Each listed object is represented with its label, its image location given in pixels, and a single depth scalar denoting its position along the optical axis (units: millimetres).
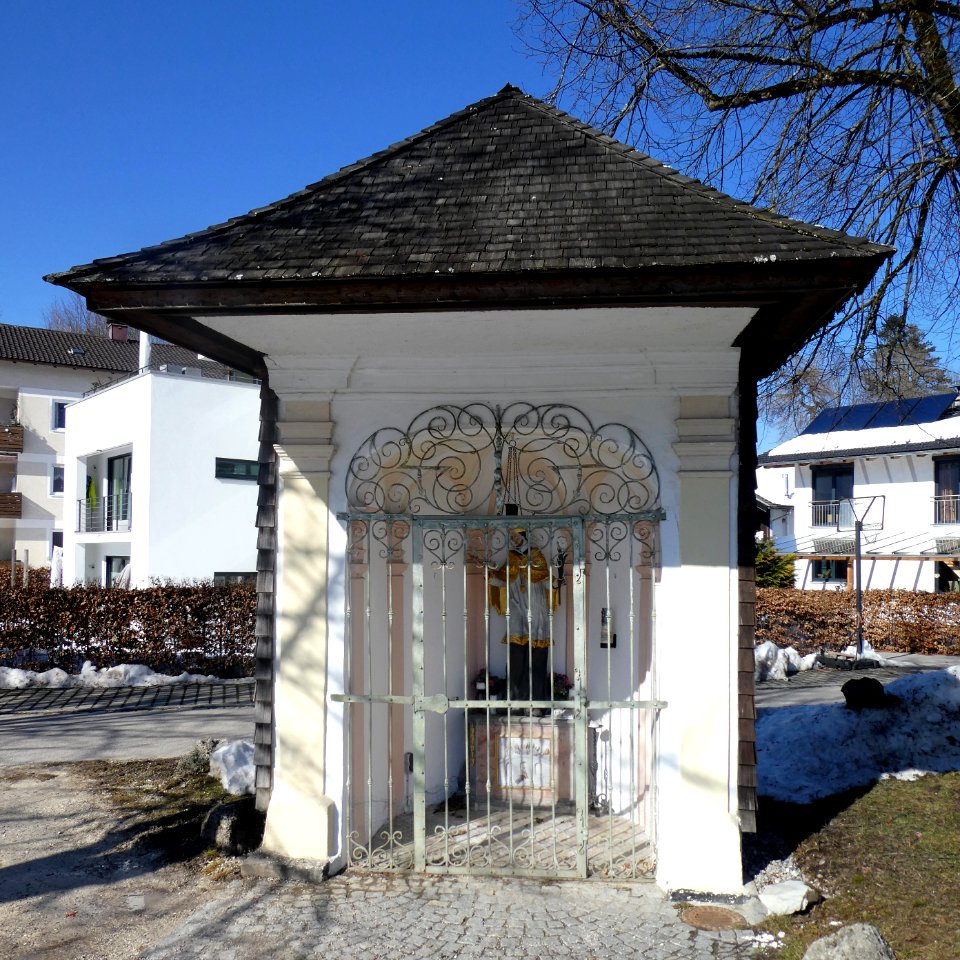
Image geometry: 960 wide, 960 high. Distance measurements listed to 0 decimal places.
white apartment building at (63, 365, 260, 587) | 18875
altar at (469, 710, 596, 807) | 6074
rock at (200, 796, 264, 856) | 5324
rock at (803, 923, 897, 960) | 3572
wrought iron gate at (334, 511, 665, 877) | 5000
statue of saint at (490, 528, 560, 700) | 6363
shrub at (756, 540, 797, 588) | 24269
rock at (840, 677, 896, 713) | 7152
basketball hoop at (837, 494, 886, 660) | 27903
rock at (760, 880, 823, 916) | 4492
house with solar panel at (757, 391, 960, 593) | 26453
